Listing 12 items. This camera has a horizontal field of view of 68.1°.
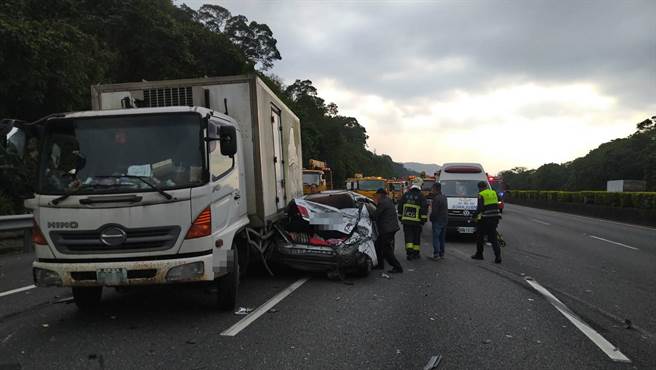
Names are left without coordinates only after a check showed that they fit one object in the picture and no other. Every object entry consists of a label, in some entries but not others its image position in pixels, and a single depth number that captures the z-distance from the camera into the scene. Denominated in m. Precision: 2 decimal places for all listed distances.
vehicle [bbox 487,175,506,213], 23.31
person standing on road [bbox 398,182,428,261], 10.45
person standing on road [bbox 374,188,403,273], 9.17
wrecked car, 8.11
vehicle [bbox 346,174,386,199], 24.86
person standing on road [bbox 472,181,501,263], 10.36
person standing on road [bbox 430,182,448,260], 10.89
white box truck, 5.02
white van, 14.11
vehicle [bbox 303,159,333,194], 22.10
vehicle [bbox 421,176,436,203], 28.64
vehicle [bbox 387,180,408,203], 31.39
